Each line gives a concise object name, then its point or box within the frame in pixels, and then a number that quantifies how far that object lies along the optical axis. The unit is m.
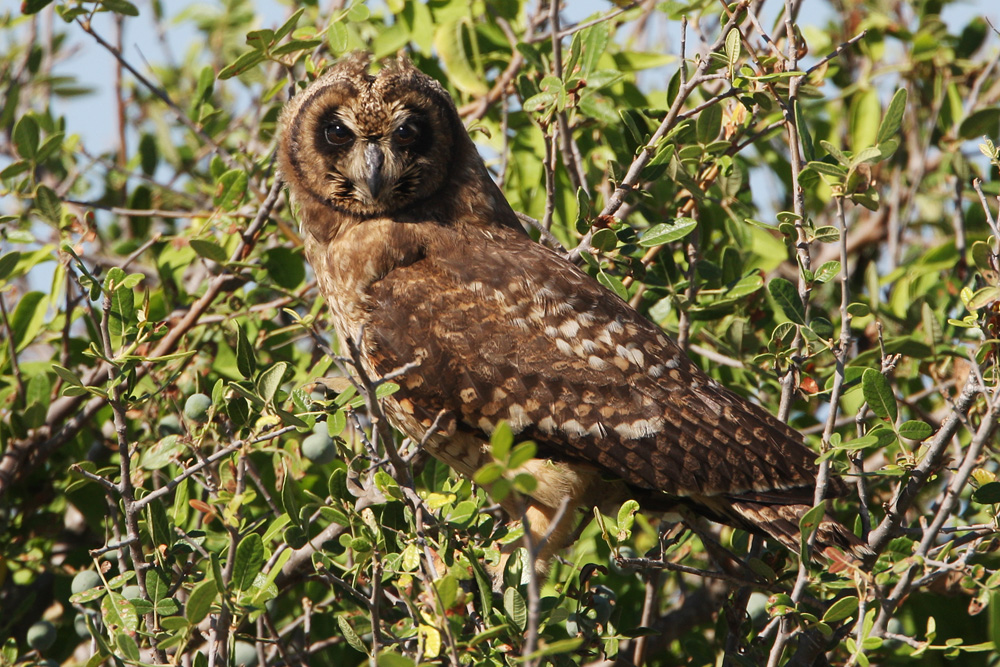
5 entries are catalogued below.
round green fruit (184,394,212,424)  5.73
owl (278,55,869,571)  6.23
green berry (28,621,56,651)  6.17
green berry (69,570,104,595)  5.93
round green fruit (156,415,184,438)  6.61
